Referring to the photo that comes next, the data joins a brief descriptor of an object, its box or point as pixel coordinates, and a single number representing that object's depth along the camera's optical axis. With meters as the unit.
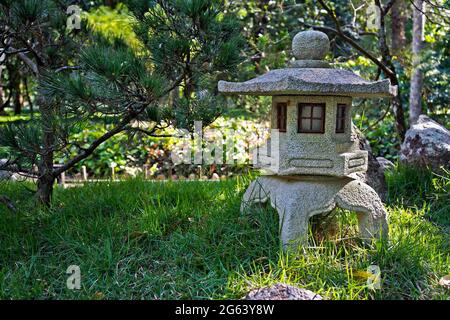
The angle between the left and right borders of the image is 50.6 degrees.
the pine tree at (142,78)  2.74
